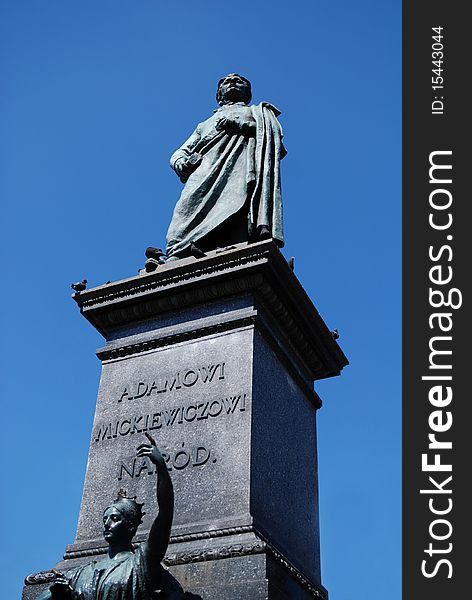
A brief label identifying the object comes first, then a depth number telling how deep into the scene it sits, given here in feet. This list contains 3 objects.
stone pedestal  22.63
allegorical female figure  20.38
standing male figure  32.22
